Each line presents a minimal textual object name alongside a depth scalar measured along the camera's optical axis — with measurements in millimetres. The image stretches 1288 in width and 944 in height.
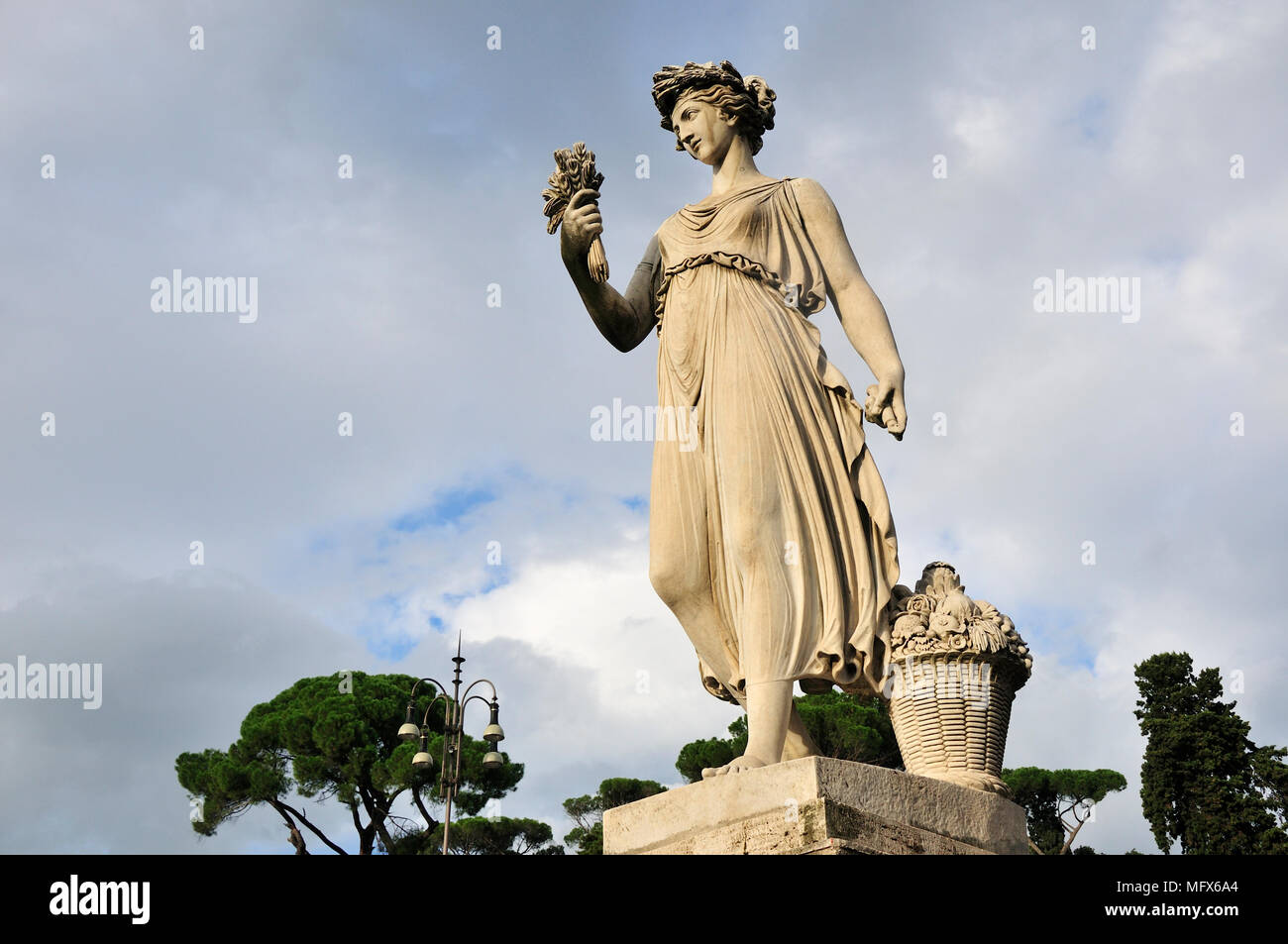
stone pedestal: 5211
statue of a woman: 6137
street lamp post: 19156
